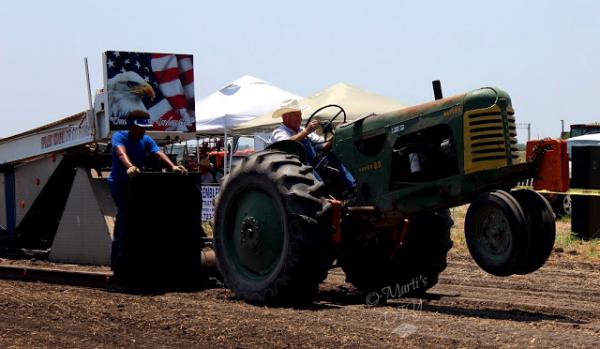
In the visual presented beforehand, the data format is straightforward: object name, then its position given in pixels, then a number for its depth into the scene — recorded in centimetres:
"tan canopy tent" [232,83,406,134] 2151
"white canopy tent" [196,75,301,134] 2255
